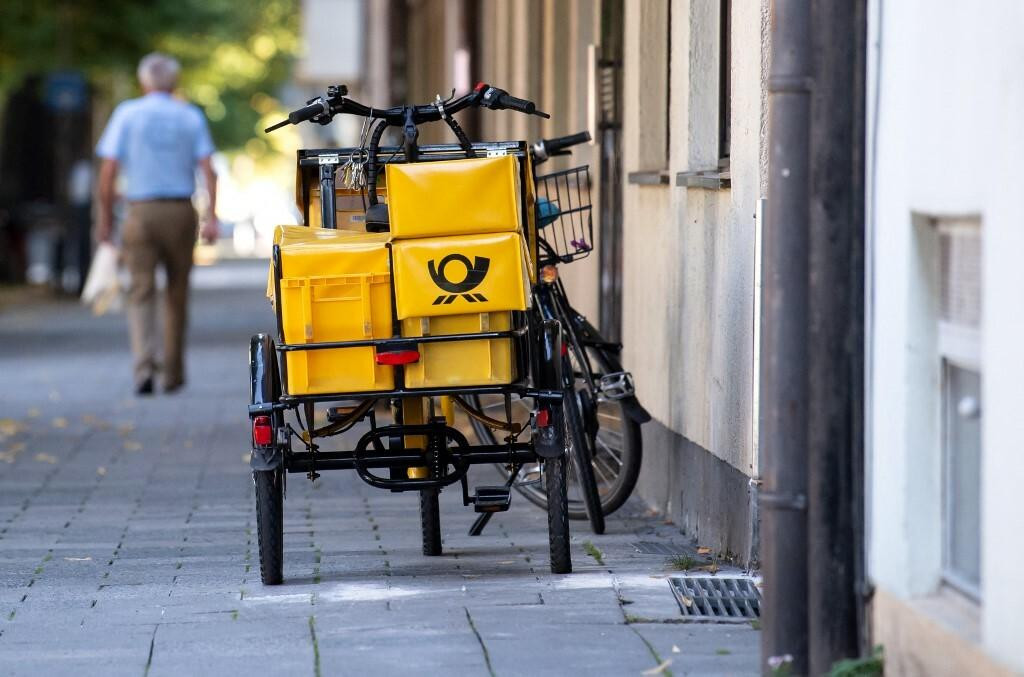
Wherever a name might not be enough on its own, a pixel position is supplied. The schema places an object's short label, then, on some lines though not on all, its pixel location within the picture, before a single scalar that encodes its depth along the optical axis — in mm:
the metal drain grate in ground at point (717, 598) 11203
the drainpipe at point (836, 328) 8986
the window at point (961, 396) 8210
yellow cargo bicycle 11547
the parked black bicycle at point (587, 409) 14203
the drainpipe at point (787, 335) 8993
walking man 25333
